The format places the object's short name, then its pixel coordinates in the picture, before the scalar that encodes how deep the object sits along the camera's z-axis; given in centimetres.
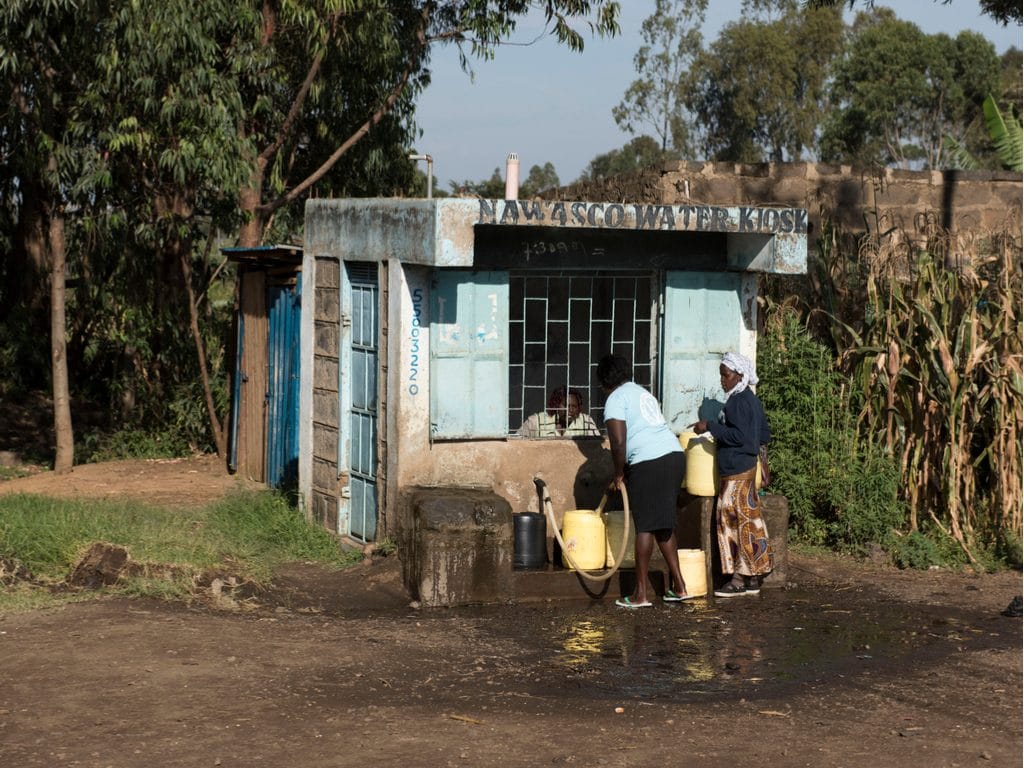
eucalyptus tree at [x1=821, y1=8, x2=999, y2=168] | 4706
